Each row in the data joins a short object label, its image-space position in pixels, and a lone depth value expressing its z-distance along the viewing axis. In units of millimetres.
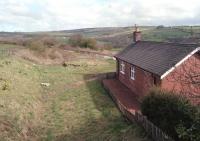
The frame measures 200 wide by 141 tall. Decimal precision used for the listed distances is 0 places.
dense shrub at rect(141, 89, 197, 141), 6846
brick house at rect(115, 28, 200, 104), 11559
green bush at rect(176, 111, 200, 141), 6488
